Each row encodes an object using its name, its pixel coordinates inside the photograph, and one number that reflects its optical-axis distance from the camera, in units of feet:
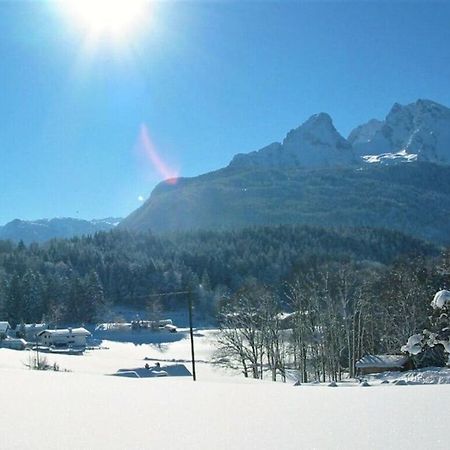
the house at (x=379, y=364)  117.60
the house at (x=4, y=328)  235.81
